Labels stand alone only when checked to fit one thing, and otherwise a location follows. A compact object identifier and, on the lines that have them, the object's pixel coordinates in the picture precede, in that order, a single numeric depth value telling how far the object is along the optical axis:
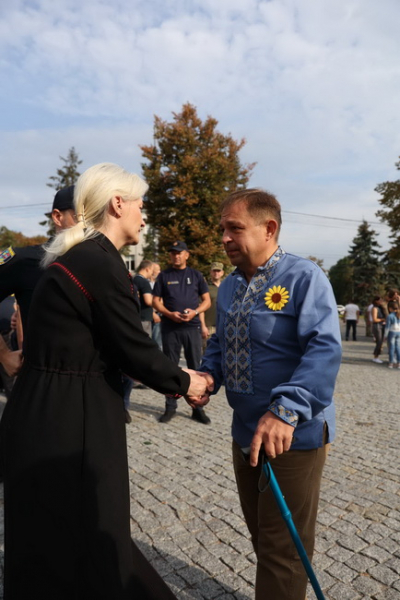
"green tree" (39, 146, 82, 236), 44.42
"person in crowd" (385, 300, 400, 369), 12.84
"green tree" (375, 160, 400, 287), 28.77
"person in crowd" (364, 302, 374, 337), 24.93
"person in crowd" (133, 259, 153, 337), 7.69
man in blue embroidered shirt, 1.91
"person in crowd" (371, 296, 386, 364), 14.48
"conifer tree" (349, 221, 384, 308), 55.91
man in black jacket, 3.04
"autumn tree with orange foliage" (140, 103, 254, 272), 27.42
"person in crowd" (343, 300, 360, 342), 22.08
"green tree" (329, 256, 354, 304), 92.35
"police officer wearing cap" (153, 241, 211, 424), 6.48
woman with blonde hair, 1.84
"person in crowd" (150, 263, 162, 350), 9.76
